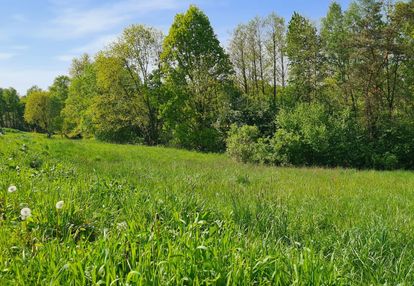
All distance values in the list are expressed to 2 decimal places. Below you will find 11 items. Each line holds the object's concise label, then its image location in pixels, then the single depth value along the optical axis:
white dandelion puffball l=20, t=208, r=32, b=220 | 3.35
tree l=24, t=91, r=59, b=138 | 66.25
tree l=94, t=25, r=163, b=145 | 38.41
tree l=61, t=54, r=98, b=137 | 43.62
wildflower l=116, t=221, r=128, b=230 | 3.57
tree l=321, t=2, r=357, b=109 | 33.12
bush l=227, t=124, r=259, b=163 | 26.03
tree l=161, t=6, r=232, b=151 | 34.59
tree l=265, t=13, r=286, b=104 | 39.44
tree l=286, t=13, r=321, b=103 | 33.09
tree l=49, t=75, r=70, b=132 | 63.79
